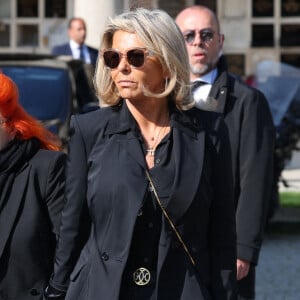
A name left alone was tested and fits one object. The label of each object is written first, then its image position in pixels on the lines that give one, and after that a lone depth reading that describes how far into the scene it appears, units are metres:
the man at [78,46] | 22.17
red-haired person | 7.05
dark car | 16.55
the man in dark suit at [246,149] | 8.48
